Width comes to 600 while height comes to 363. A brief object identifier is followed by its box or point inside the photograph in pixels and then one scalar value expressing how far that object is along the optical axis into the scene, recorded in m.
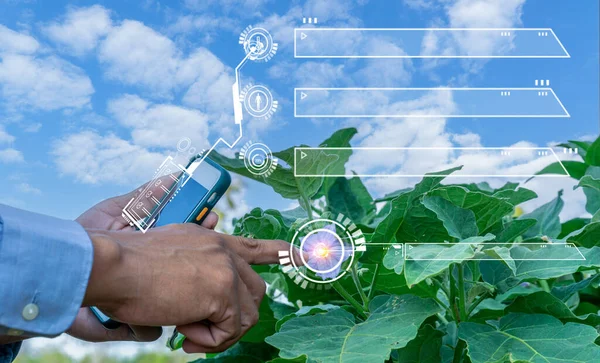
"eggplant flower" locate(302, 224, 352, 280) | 0.75
